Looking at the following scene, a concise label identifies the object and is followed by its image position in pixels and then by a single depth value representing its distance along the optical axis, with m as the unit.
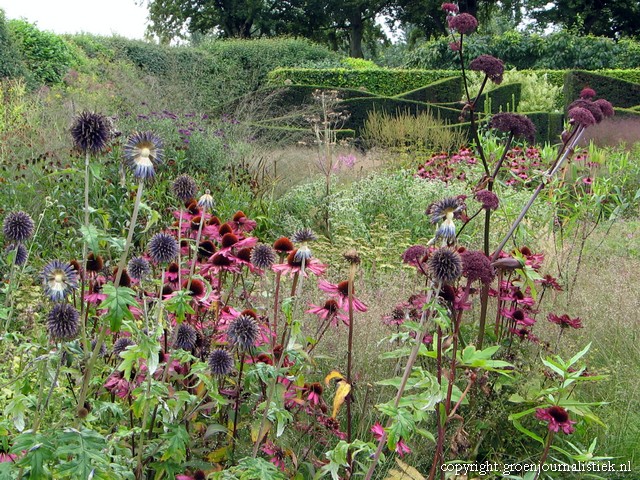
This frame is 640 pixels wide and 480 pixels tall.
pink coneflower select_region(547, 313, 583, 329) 2.30
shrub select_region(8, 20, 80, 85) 14.48
